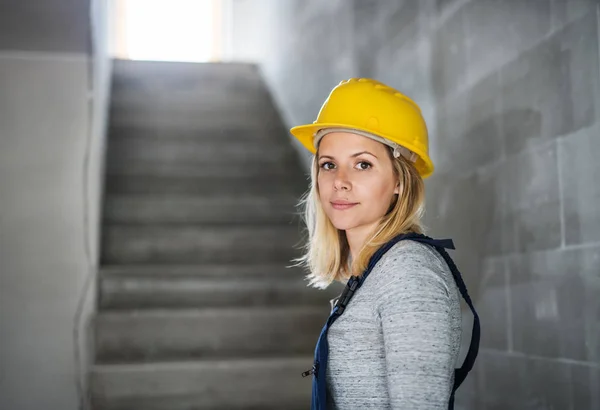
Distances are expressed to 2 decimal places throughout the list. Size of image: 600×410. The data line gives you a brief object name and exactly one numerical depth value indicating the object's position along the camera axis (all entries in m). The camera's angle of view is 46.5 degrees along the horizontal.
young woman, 1.13
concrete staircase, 2.87
